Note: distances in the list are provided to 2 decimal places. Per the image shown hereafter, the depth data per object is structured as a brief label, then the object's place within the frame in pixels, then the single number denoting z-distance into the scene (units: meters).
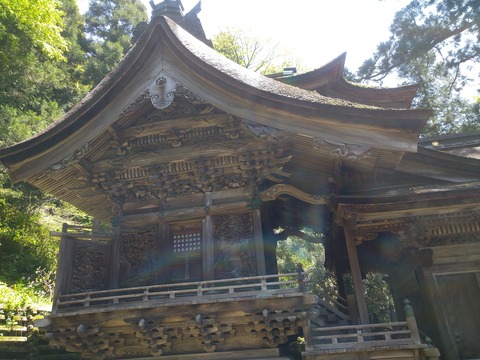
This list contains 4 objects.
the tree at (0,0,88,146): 17.67
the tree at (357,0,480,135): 18.21
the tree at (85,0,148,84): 30.72
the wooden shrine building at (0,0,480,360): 5.71
